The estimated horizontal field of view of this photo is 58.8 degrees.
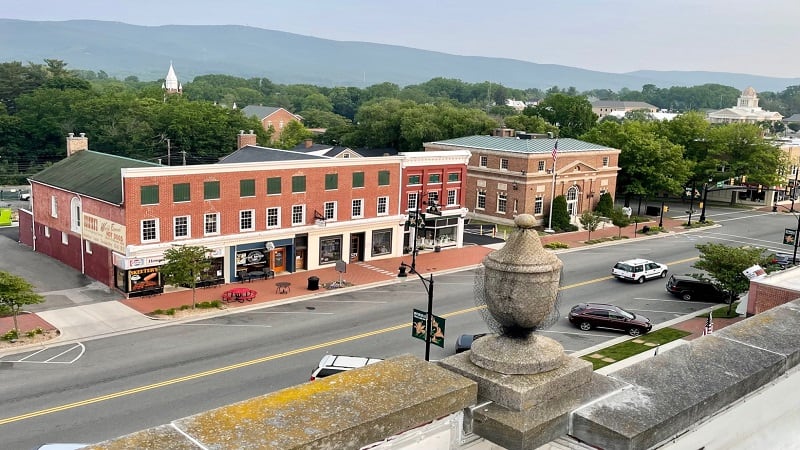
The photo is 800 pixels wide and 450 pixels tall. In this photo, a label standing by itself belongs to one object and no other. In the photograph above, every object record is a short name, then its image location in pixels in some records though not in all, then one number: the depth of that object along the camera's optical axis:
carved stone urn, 5.87
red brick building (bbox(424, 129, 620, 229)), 65.56
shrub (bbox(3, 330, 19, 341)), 30.73
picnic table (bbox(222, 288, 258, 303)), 38.28
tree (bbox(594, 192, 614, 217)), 70.88
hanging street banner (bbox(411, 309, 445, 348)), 25.95
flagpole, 65.25
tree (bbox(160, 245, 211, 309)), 36.34
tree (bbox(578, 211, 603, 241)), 59.03
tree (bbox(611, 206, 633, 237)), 60.72
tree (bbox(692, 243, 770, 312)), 36.00
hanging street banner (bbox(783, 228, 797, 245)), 52.25
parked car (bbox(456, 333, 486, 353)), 29.86
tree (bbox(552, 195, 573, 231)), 65.75
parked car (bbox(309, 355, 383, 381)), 25.45
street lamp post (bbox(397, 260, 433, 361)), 25.69
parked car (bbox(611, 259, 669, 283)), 45.59
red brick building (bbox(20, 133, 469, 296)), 39.22
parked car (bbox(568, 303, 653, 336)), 34.16
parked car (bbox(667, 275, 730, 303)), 40.78
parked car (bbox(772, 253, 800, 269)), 46.97
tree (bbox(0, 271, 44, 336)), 30.62
